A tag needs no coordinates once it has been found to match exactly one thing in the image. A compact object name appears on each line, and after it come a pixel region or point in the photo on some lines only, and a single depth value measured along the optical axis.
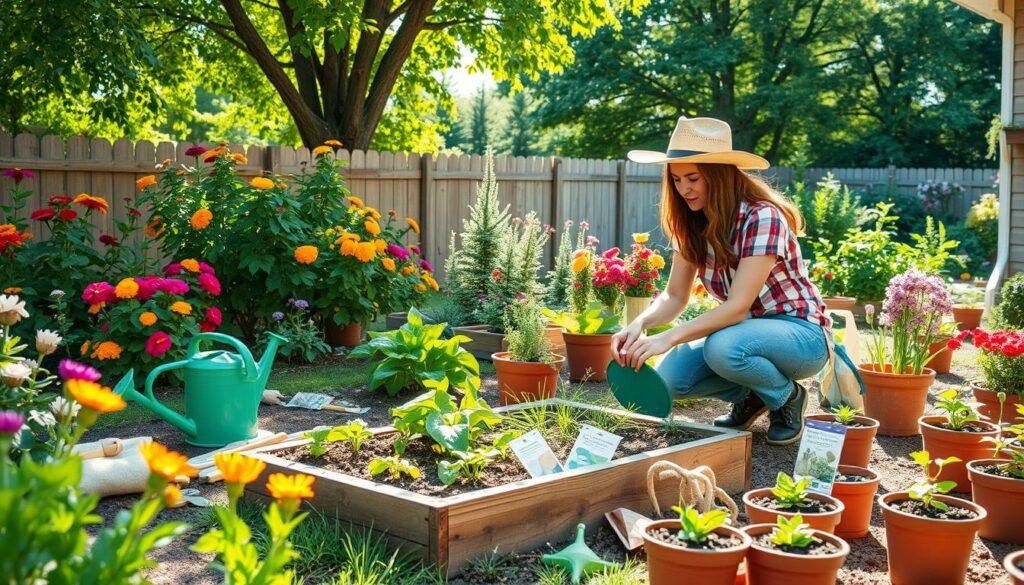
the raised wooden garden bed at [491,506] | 2.40
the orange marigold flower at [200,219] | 5.07
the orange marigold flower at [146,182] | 5.28
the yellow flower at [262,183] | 5.25
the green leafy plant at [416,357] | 4.38
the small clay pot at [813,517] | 2.38
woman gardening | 3.32
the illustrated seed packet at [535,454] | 2.78
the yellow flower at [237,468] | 1.21
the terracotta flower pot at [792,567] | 2.02
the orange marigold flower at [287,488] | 1.22
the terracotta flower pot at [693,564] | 2.01
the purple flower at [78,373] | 1.39
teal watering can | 3.65
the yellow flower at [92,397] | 1.12
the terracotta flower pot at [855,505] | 2.78
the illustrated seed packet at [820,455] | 2.73
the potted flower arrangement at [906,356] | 4.11
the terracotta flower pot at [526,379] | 4.33
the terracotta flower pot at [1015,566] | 1.82
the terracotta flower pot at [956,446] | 3.23
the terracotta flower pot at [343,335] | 6.18
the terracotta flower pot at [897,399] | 4.11
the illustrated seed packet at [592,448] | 2.87
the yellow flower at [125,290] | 4.24
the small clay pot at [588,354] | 5.16
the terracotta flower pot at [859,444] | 3.35
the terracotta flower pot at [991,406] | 3.97
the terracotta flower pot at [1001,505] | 2.77
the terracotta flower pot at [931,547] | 2.36
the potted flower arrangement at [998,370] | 3.62
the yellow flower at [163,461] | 1.13
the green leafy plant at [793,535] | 2.08
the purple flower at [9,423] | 1.07
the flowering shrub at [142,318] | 4.30
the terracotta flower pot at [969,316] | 6.98
